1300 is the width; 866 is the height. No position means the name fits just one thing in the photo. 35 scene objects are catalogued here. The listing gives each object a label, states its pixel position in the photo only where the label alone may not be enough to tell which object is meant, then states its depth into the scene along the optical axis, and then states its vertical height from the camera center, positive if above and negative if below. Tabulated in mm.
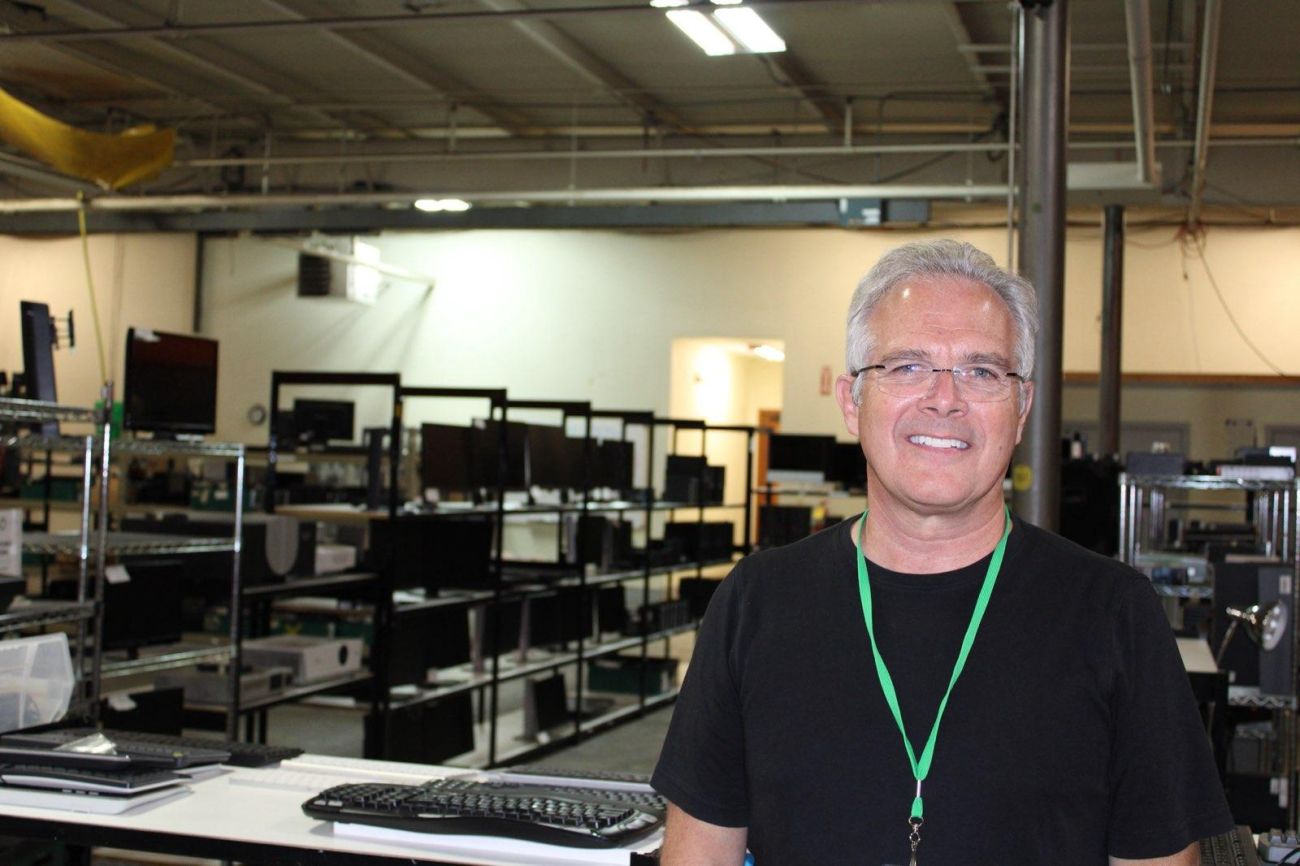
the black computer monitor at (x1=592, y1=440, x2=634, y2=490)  8211 +55
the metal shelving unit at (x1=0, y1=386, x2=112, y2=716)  3184 -196
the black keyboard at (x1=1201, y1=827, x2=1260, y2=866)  1761 -455
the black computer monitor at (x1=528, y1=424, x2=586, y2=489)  7369 +73
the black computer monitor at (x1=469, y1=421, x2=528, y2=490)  6699 +74
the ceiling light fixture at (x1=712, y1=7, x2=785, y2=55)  6824 +2216
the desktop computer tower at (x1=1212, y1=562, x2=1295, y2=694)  4586 -418
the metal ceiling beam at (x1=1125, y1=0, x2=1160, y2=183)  5660 +1889
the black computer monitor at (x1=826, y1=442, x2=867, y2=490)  10375 +105
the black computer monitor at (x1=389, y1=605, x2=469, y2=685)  5770 -735
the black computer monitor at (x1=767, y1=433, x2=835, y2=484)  10312 +163
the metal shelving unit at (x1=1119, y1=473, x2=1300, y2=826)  4633 -170
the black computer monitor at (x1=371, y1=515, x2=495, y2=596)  5793 -356
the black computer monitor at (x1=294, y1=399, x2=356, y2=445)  8633 +270
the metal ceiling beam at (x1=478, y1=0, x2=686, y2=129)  8375 +2686
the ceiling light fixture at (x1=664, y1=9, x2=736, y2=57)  6703 +2209
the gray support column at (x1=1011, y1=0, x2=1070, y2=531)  5383 +958
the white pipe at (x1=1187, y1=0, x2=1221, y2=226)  6276 +2101
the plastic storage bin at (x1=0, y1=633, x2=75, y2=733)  2580 -421
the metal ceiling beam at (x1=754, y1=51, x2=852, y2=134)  9102 +2721
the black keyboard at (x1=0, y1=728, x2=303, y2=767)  2371 -501
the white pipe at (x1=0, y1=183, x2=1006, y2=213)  9469 +1928
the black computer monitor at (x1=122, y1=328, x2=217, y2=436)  5012 +283
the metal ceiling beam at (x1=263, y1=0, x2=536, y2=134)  8852 +2695
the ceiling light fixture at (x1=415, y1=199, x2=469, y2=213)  10078 +1912
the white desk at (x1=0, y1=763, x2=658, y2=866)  1932 -528
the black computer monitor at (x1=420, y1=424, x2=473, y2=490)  6492 +56
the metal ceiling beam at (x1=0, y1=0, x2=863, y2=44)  6160 +2014
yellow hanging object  7531 +1747
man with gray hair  1310 -180
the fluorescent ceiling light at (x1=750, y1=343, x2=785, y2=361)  13523 +1268
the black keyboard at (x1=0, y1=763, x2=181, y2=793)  2143 -492
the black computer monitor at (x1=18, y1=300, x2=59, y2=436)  4332 +332
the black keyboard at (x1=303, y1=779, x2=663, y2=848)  1939 -482
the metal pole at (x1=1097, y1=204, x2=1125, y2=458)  10148 +1211
